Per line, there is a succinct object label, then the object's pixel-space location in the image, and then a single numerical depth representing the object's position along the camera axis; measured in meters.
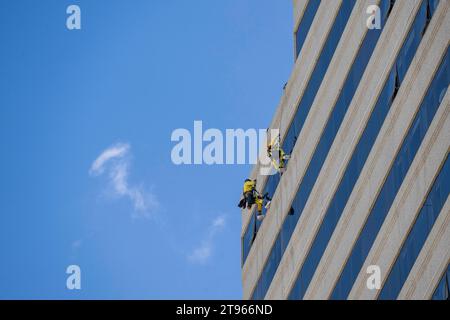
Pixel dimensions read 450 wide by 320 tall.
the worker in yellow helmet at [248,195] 72.69
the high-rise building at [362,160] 58.16
